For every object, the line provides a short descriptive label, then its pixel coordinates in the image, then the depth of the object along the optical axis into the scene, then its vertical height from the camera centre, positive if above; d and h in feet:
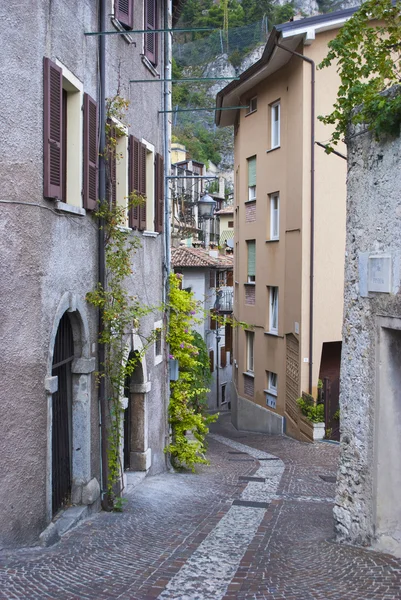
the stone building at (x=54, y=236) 23.52 +1.83
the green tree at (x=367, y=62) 23.22 +7.80
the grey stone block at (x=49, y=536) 24.76 -9.02
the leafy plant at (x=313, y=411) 59.47 -10.72
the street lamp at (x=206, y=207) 58.54 +6.57
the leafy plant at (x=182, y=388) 48.21 -7.34
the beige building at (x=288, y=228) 62.18 +5.64
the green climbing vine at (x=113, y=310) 32.73 -1.18
